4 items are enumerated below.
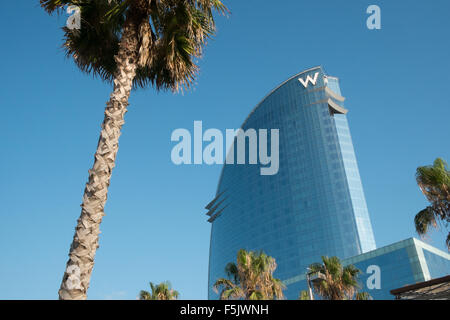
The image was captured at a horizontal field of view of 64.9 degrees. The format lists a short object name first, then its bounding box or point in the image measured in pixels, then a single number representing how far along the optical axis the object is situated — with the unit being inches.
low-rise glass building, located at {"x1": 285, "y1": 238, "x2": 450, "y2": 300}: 3110.2
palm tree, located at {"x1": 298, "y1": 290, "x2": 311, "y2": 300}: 1289.4
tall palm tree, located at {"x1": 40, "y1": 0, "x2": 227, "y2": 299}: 290.9
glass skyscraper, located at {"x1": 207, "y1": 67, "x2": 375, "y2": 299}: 4227.4
